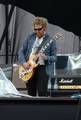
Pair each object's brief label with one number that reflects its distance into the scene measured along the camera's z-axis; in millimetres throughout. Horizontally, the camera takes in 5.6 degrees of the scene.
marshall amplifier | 9356
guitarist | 7723
